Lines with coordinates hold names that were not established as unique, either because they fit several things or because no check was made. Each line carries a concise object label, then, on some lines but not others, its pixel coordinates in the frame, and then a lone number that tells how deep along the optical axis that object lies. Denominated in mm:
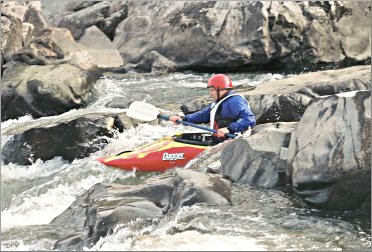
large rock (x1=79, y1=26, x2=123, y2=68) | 31312
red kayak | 14664
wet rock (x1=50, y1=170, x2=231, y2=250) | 9391
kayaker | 14750
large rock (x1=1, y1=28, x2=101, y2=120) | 22562
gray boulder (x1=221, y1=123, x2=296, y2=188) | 10672
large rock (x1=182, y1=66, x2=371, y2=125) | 16297
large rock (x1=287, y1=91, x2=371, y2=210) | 9336
